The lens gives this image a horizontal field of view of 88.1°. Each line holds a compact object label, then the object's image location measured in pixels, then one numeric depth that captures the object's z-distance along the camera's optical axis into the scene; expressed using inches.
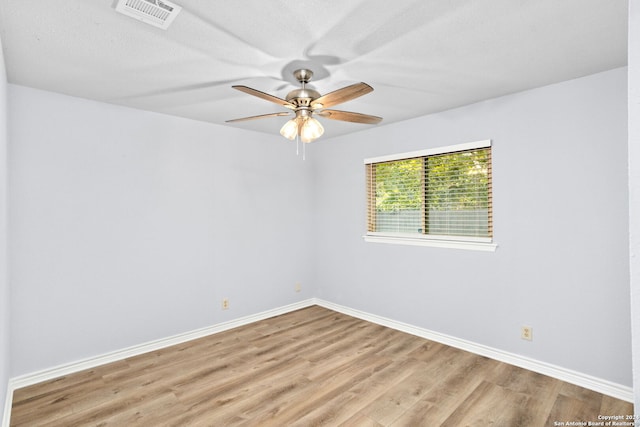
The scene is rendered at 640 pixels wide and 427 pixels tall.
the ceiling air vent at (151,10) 63.0
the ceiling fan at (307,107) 85.5
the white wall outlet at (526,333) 109.2
